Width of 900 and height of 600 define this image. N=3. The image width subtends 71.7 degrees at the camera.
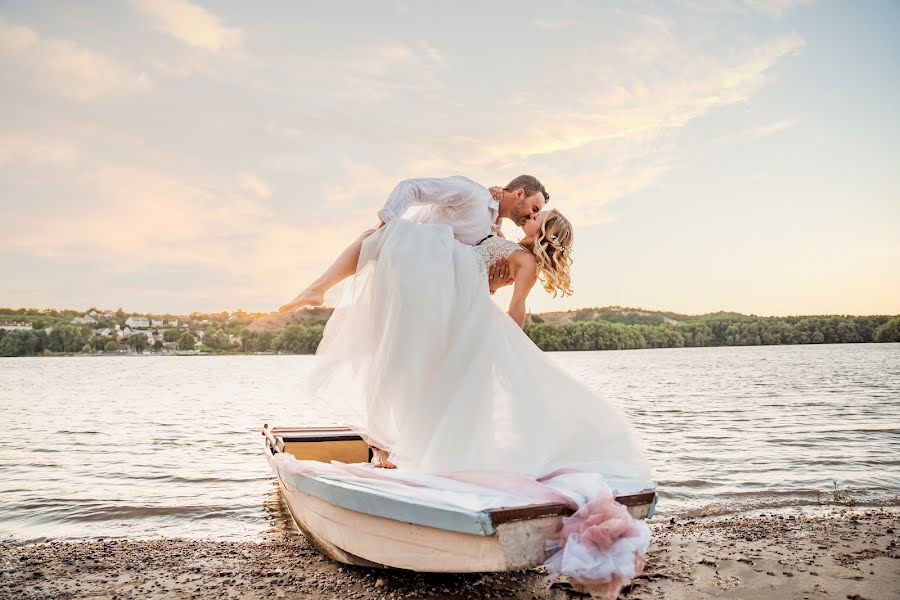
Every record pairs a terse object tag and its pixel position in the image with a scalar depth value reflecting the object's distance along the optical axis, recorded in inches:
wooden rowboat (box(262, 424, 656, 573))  109.8
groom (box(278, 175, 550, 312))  166.6
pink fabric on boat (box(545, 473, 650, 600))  104.6
